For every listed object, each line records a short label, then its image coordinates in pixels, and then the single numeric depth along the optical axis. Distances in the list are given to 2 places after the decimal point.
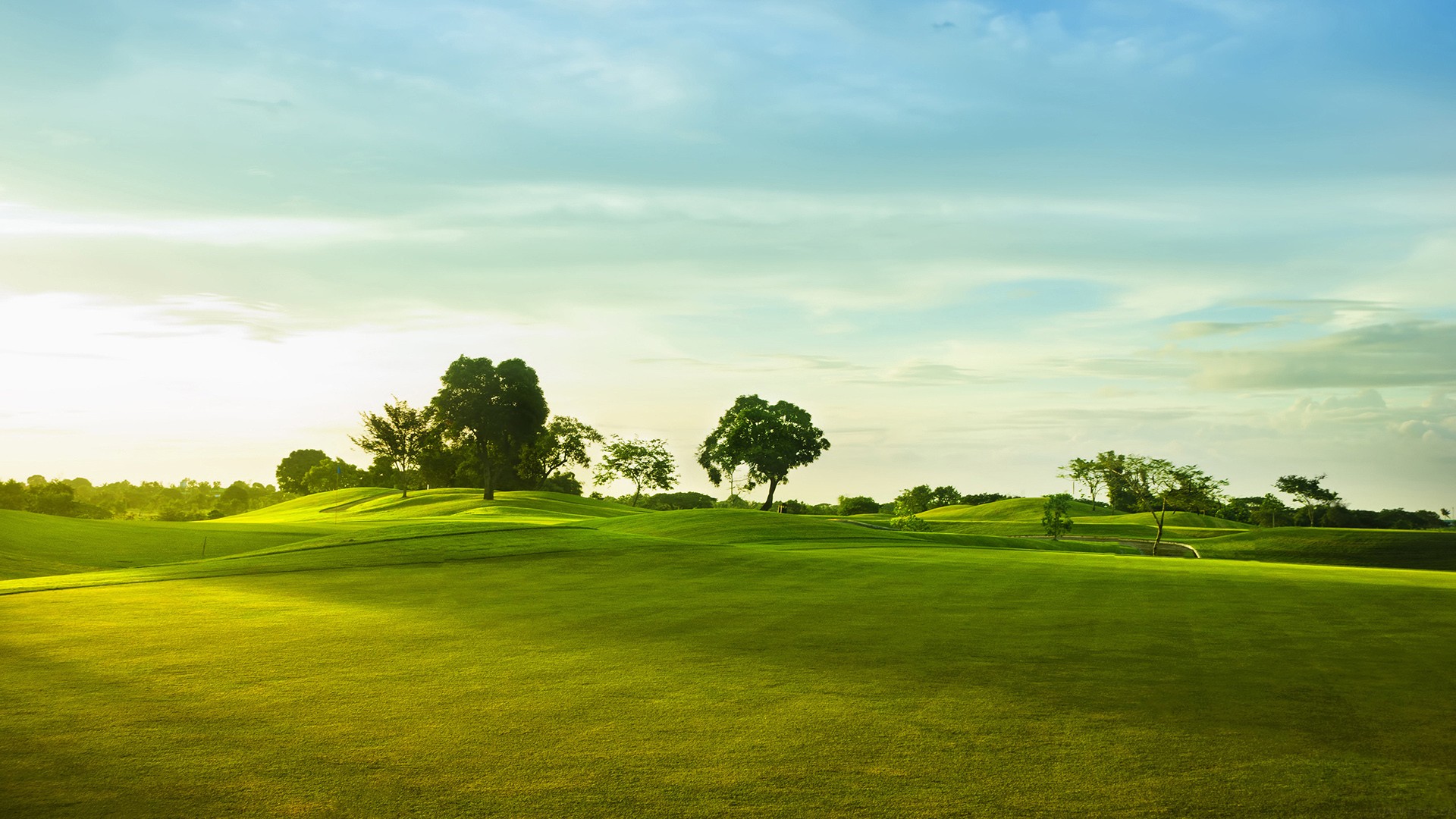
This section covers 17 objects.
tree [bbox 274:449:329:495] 124.00
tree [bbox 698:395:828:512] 85.94
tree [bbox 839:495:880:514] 105.62
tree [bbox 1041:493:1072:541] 63.34
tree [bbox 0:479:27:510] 67.50
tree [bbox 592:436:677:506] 97.44
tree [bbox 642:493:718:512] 101.25
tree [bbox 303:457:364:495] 113.12
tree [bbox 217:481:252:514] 103.06
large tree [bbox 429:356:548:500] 72.69
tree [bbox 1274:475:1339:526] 91.56
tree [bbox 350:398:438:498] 81.94
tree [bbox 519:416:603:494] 98.25
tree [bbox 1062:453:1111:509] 65.44
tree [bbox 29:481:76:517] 69.25
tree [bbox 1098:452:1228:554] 61.81
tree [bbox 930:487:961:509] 116.81
